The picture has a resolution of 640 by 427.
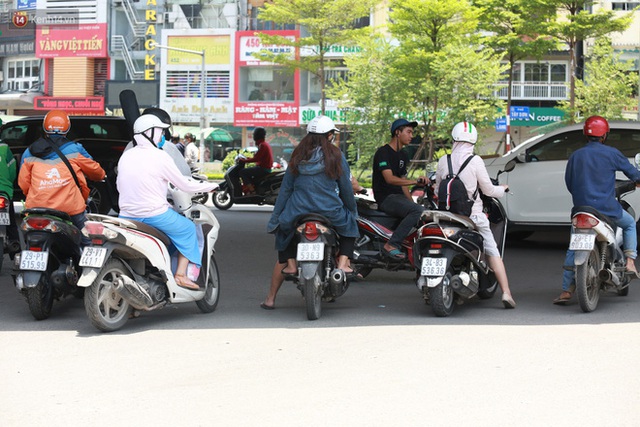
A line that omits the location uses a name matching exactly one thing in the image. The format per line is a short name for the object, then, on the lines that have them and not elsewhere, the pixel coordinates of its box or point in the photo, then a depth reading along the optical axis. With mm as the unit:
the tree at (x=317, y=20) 47406
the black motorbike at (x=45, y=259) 8812
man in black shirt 10273
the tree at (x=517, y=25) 38000
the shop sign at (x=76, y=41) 70188
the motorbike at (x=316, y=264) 8859
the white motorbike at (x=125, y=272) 8227
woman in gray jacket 9211
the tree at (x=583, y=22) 37094
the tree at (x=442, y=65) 40062
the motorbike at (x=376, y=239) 10500
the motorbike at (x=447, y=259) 9211
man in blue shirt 9891
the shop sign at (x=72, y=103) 69938
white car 15289
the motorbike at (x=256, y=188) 23094
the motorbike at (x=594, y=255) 9477
